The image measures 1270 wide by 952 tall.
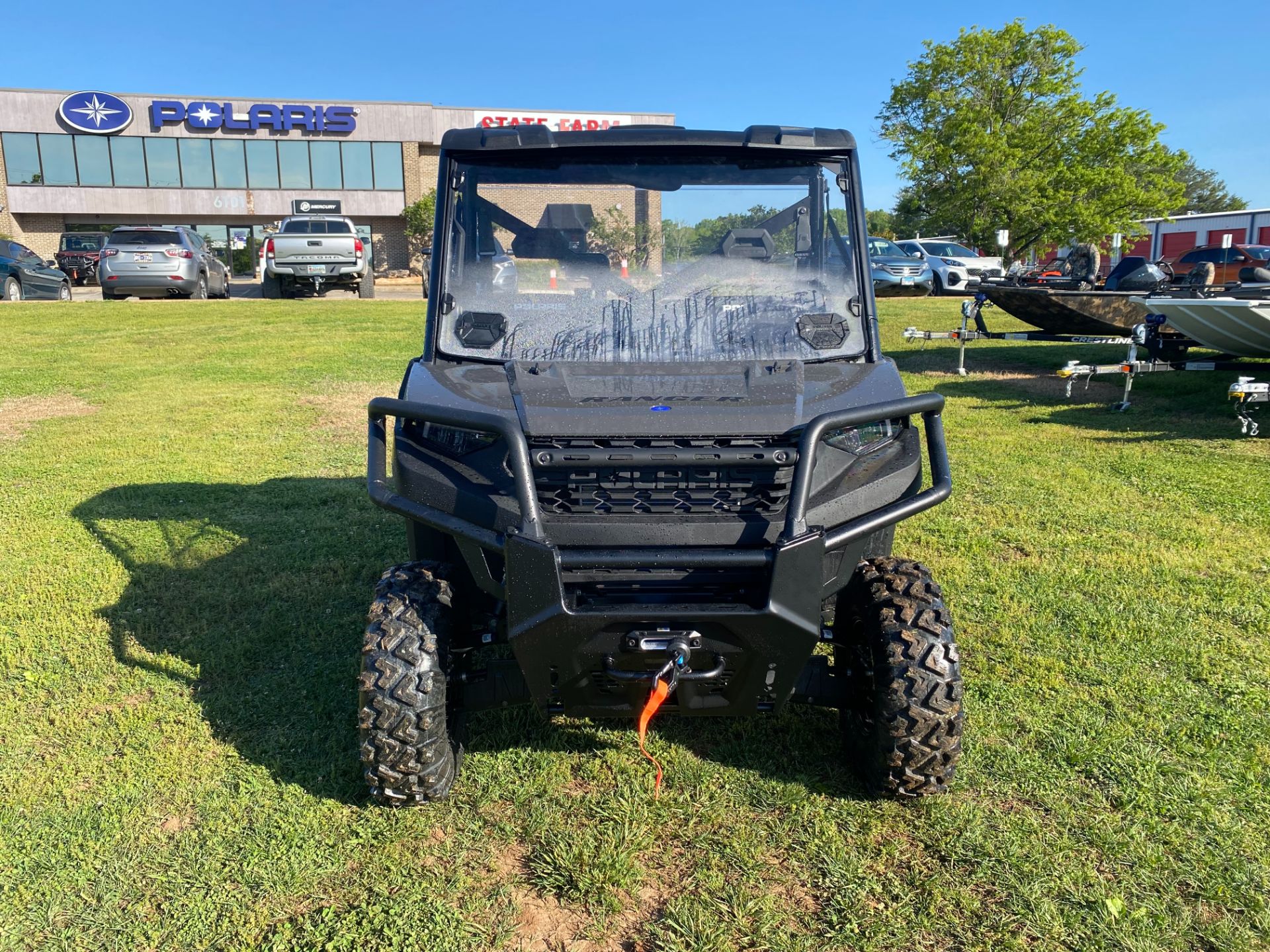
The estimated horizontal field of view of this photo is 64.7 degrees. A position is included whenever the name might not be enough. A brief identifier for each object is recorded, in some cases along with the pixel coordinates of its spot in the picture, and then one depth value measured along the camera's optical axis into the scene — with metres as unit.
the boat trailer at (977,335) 10.76
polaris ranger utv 2.60
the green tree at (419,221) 39.28
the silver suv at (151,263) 20.06
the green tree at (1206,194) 81.94
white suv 22.81
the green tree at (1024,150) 29.95
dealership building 39.28
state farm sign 39.66
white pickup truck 20.78
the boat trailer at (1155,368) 7.82
